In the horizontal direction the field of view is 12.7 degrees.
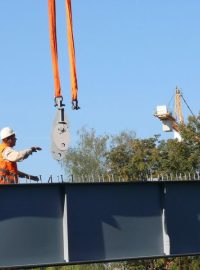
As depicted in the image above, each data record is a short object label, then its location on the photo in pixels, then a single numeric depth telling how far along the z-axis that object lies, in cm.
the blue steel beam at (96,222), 1812
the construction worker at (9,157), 1872
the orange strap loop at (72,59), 1959
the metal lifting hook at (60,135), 1838
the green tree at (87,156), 10331
